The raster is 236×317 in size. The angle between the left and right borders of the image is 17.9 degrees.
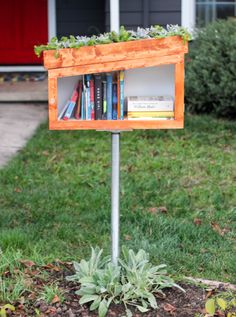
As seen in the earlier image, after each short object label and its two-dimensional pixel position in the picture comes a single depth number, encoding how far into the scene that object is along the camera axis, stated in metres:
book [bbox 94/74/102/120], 4.08
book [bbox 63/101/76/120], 4.11
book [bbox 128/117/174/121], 4.04
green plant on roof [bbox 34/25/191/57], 3.99
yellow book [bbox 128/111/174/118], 4.05
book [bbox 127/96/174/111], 4.06
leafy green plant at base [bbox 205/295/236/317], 3.50
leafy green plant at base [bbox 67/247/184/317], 4.00
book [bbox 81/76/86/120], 4.11
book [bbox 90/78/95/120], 4.09
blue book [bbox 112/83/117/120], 4.10
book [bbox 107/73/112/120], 4.08
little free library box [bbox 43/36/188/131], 3.98
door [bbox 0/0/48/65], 12.44
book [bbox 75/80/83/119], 4.14
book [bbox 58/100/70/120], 4.13
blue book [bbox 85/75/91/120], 4.09
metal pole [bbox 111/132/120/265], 4.19
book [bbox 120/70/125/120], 4.08
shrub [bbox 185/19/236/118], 9.09
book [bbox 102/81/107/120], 4.09
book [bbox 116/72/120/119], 4.08
